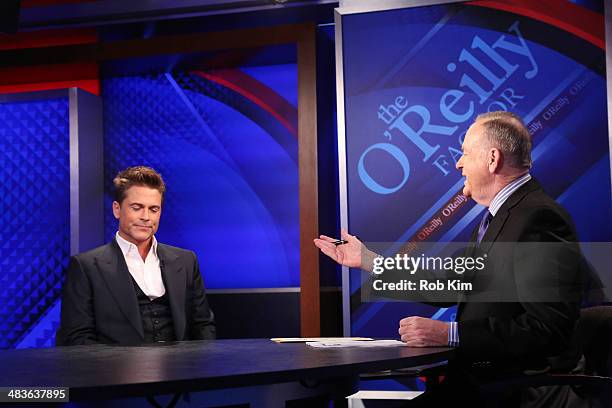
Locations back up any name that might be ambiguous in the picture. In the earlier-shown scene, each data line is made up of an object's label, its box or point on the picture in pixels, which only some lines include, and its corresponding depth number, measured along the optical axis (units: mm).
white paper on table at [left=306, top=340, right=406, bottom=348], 2369
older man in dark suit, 2139
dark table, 1563
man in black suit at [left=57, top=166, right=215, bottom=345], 3143
